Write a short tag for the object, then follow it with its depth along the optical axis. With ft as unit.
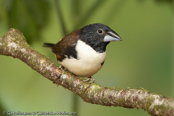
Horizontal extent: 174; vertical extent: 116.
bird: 7.51
